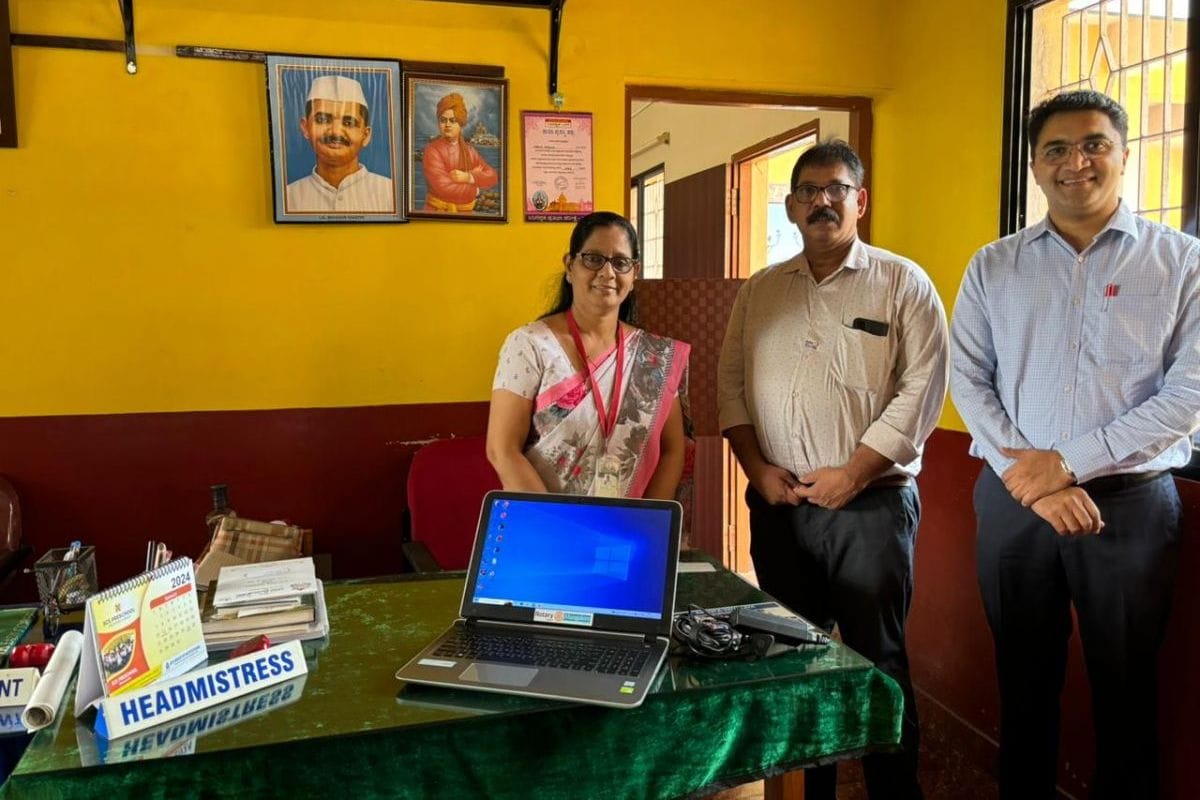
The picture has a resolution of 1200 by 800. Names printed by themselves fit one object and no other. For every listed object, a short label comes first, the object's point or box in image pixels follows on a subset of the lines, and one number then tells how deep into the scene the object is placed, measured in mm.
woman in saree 1803
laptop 1256
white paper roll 1111
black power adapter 1346
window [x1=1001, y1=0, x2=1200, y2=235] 1982
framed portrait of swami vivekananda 2545
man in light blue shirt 1665
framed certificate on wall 2643
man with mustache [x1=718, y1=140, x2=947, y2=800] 1881
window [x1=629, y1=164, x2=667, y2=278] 5516
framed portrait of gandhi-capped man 2441
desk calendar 1118
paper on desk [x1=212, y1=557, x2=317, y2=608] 1405
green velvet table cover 1047
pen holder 1463
